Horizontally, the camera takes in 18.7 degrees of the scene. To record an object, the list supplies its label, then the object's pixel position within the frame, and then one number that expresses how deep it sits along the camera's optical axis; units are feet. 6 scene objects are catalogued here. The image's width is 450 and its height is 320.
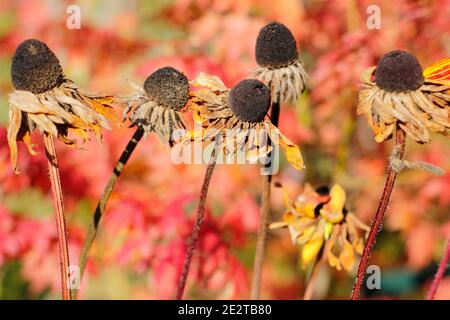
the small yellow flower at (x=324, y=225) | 1.85
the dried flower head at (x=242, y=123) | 1.68
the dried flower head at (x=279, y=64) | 1.75
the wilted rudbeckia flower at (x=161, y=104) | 1.71
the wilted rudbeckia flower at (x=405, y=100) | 1.65
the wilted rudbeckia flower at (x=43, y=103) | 1.62
